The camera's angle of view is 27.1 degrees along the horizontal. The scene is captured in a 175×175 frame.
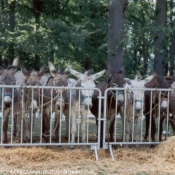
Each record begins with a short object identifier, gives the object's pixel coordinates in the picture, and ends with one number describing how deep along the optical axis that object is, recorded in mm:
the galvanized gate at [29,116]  7682
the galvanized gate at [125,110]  7834
